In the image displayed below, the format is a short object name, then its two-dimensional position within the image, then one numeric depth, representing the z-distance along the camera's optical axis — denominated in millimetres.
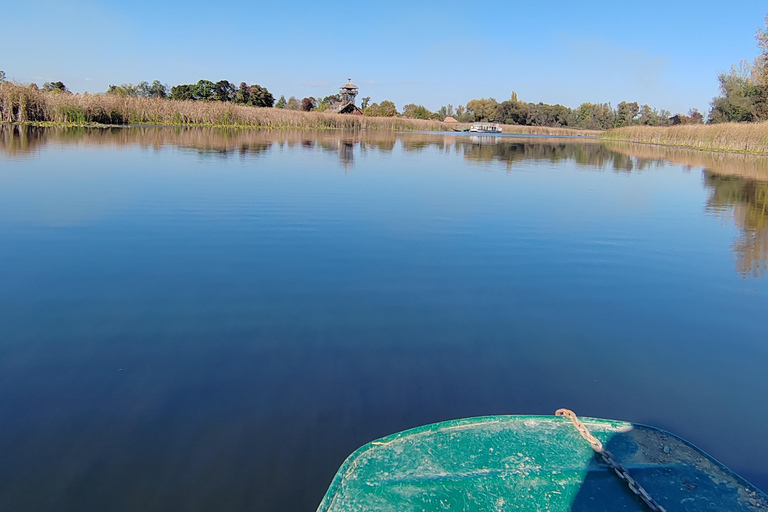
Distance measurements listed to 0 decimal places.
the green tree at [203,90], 62438
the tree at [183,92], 61594
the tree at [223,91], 62844
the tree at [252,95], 61875
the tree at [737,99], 43156
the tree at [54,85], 54281
